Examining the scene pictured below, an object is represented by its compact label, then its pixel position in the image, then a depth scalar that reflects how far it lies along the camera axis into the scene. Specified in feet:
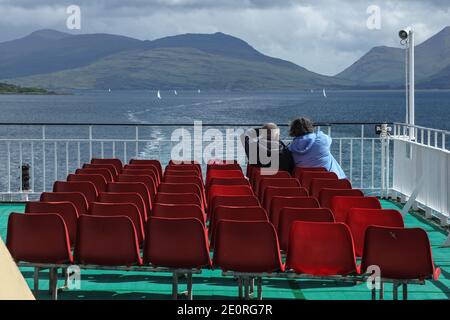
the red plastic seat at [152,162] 30.19
